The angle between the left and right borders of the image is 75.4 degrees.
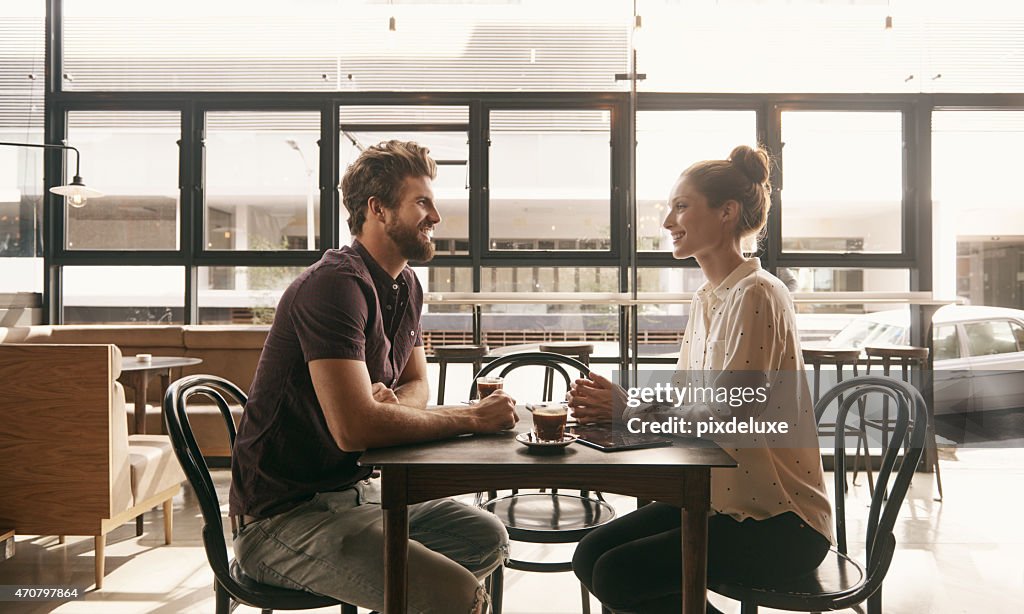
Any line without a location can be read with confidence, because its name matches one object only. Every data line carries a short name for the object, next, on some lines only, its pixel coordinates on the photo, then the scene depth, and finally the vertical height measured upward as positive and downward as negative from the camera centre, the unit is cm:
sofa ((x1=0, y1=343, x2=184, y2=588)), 236 -46
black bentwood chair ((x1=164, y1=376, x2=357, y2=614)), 127 -46
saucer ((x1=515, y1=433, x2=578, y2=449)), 121 -24
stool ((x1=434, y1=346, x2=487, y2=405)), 395 -26
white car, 430 -25
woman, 129 -35
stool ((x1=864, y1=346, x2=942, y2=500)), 376 -28
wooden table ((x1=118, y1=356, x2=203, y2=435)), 338 -33
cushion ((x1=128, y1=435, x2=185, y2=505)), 269 -65
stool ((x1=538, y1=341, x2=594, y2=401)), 387 -22
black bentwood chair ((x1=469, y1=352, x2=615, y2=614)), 163 -55
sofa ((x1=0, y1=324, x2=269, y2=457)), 450 -20
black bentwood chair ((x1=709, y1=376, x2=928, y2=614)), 125 -53
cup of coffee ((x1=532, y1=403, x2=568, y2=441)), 125 -21
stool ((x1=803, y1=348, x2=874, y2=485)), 384 -27
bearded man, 122 -24
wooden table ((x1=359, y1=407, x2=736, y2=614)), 111 -29
